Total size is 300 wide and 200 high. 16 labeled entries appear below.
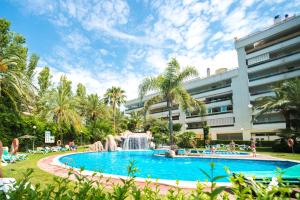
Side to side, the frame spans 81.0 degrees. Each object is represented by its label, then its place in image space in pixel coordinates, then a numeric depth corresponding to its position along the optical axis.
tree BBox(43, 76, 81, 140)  29.03
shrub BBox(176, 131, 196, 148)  26.01
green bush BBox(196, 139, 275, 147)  25.61
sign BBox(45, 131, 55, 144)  24.13
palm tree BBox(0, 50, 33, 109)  16.39
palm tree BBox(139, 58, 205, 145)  18.81
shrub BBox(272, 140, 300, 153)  18.18
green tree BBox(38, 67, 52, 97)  33.78
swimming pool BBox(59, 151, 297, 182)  11.70
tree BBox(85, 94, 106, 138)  36.73
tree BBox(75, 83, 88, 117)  36.62
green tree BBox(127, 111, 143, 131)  42.53
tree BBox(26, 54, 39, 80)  30.61
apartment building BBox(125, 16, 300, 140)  27.82
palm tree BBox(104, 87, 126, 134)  41.33
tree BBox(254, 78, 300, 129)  18.94
